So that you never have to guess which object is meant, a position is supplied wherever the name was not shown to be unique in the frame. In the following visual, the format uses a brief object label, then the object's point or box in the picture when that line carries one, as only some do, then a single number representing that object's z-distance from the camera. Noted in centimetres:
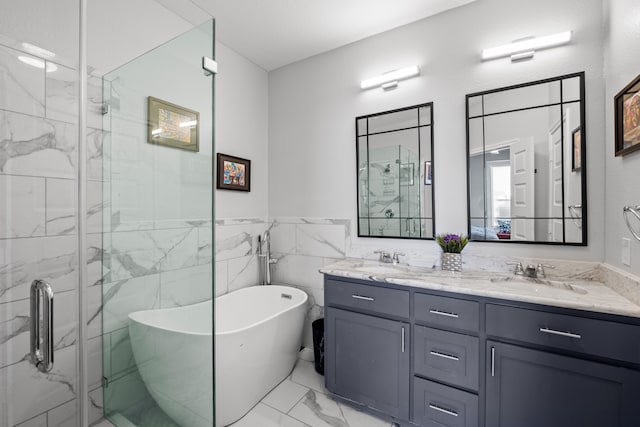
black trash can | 226
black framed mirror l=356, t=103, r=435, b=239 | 214
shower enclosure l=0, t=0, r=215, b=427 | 102
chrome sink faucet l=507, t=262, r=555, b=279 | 171
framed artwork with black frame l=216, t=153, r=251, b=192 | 244
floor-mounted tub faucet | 274
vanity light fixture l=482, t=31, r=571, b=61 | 169
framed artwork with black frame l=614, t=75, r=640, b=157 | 126
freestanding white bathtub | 127
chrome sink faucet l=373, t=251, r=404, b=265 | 221
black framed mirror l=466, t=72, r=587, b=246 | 168
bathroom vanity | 120
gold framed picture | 127
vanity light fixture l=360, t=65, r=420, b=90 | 215
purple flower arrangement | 189
